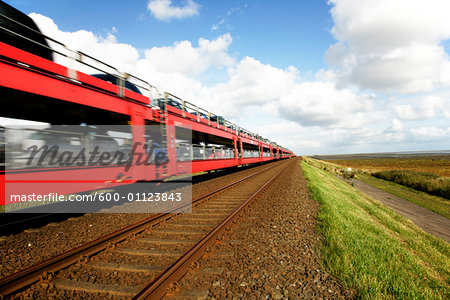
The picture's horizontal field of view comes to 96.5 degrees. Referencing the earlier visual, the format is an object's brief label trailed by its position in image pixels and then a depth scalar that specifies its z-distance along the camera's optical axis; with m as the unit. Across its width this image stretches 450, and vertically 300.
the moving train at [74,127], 4.93
